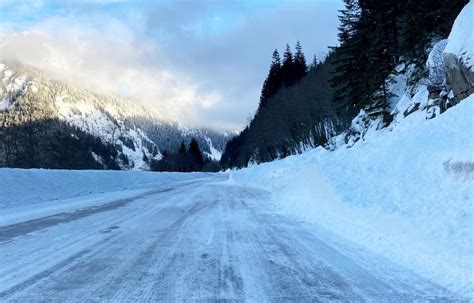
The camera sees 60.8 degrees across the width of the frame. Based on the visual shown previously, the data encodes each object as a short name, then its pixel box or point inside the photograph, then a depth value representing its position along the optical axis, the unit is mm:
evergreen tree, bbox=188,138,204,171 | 138875
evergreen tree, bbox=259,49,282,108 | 75062
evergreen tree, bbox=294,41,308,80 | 72356
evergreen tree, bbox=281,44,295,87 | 70812
